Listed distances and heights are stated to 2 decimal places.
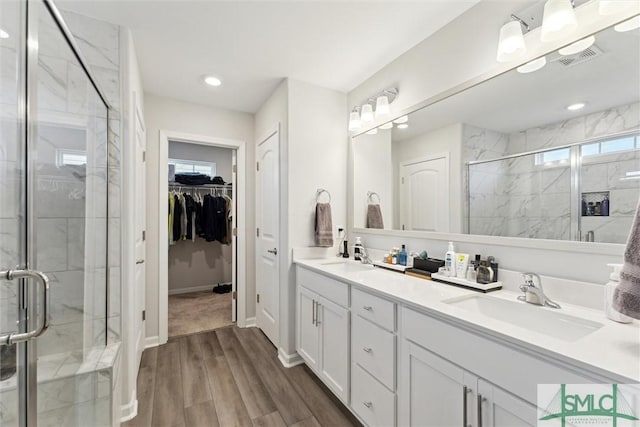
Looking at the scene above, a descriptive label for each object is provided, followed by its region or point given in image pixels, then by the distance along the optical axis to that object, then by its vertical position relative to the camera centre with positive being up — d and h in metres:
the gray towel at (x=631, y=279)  0.74 -0.18
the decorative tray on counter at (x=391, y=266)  1.90 -0.38
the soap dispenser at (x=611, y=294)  0.99 -0.31
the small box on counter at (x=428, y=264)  1.69 -0.32
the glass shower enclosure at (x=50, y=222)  0.98 -0.03
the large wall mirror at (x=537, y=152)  1.08 +0.32
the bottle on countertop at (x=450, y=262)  1.59 -0.29
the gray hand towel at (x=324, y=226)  2.37 -0.10
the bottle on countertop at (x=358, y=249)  2.39 -0.31
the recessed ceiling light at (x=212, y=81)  2.40 +1.21
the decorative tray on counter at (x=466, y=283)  1.38 -0.37
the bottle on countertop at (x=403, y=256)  1.97 -0.31
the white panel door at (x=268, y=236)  2.54 -0.22
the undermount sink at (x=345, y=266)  2.11 -0.43
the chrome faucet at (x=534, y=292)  1.17 -0.35
